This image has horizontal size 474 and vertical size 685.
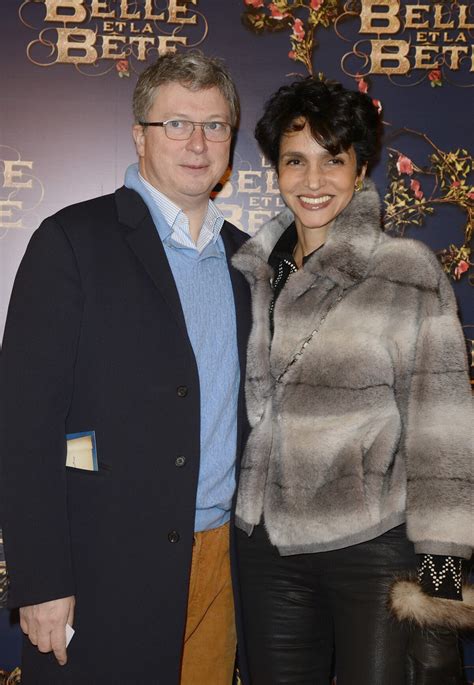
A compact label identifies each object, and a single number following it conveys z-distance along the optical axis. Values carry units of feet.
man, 5.64
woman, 5.86
